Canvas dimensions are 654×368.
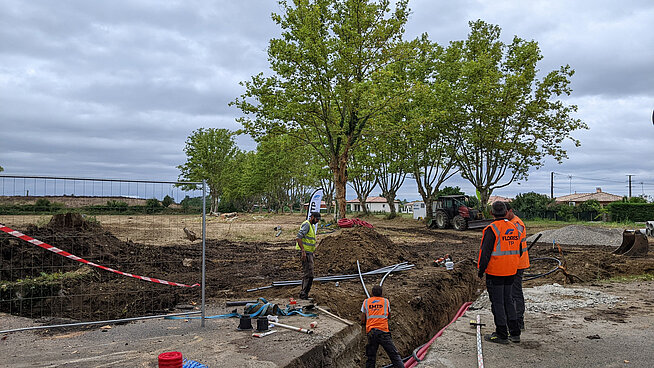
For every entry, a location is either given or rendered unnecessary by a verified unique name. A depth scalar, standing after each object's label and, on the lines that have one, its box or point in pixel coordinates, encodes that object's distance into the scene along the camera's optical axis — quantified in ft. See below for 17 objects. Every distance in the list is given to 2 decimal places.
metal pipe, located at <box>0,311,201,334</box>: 17.46
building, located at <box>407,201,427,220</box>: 151.33
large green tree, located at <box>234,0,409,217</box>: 72.38
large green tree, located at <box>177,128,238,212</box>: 169.99
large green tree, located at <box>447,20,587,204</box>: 94.79
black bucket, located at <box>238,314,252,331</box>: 18.71
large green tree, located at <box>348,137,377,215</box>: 122.78
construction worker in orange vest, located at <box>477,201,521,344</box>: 19.52
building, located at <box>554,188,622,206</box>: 228.22
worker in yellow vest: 25.00
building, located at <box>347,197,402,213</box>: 376.72
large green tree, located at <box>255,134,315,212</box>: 173.99
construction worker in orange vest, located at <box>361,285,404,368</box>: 17.49
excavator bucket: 48.68
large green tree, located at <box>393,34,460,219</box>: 98.53
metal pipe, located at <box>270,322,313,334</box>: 18.07
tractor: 89.66
